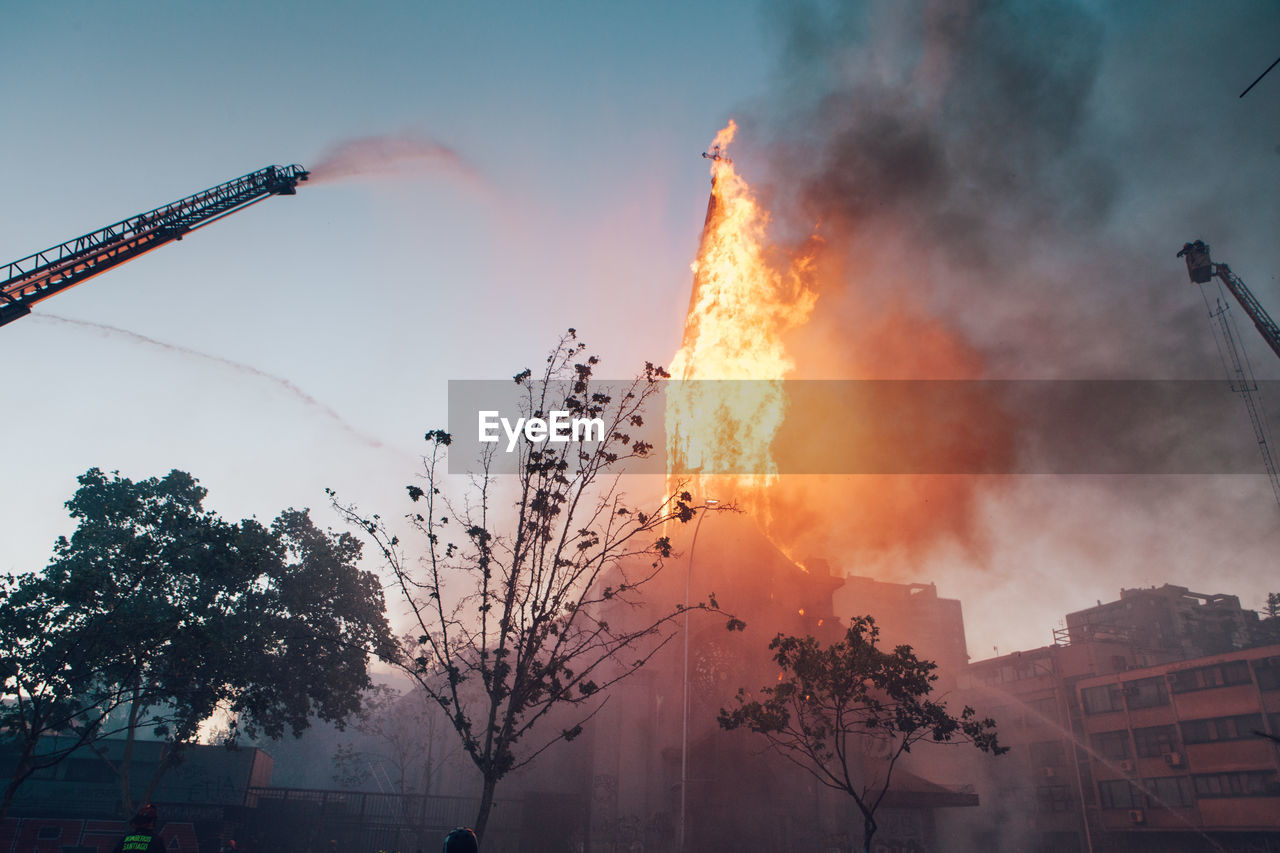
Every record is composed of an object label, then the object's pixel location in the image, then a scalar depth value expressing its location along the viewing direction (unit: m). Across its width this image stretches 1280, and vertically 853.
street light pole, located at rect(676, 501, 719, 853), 24.19
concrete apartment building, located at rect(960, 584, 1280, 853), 40.84
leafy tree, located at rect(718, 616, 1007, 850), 20.31
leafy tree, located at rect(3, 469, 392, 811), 25.14
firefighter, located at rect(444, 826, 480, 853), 6.14
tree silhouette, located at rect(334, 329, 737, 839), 13.02
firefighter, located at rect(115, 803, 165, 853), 9.02
